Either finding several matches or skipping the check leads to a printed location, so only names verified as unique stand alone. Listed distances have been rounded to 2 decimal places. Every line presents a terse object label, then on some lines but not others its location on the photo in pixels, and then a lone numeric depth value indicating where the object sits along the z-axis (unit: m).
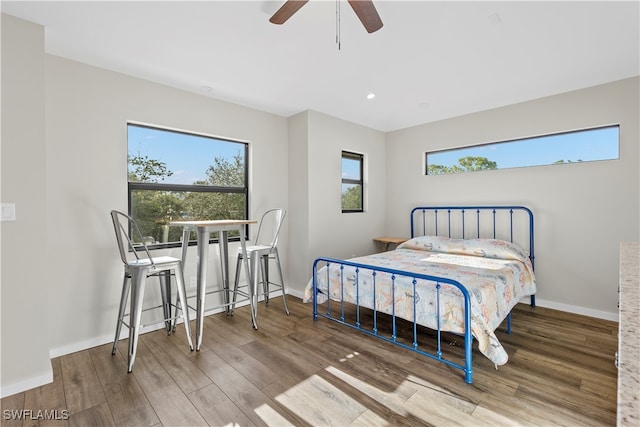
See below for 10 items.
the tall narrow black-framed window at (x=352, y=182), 4.60
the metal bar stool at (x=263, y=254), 3.16
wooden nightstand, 4.51
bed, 2.24
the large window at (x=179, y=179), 3.00
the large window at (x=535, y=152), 3.26
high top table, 2.59
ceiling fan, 1.66
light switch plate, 2.01
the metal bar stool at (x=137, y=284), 2.28
